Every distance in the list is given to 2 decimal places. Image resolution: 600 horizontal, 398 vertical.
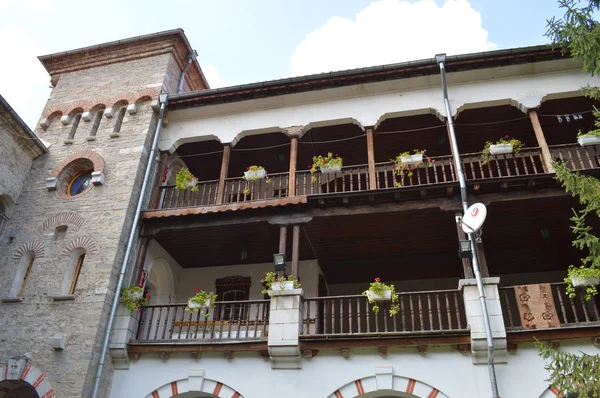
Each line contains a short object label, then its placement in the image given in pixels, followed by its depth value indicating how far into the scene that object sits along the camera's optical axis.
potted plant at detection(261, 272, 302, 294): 10.08
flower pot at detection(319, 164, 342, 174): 11.47
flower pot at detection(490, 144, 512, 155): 10.76
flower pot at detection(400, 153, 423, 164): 11.07
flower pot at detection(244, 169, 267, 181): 11.90
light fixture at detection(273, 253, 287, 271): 10.36
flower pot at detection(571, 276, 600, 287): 8.91
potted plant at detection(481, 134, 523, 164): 10.77
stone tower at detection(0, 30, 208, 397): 10.18
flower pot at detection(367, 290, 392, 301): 9.66
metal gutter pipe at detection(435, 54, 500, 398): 8.52
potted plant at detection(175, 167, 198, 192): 12.18
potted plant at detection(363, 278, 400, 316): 9.66
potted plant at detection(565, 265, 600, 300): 8.86
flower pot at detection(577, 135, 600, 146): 10.34
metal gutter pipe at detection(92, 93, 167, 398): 10.02
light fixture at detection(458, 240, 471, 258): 9.55
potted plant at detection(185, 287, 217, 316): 10.49
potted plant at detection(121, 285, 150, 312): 10.67
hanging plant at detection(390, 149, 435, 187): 11.07
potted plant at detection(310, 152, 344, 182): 11.48
